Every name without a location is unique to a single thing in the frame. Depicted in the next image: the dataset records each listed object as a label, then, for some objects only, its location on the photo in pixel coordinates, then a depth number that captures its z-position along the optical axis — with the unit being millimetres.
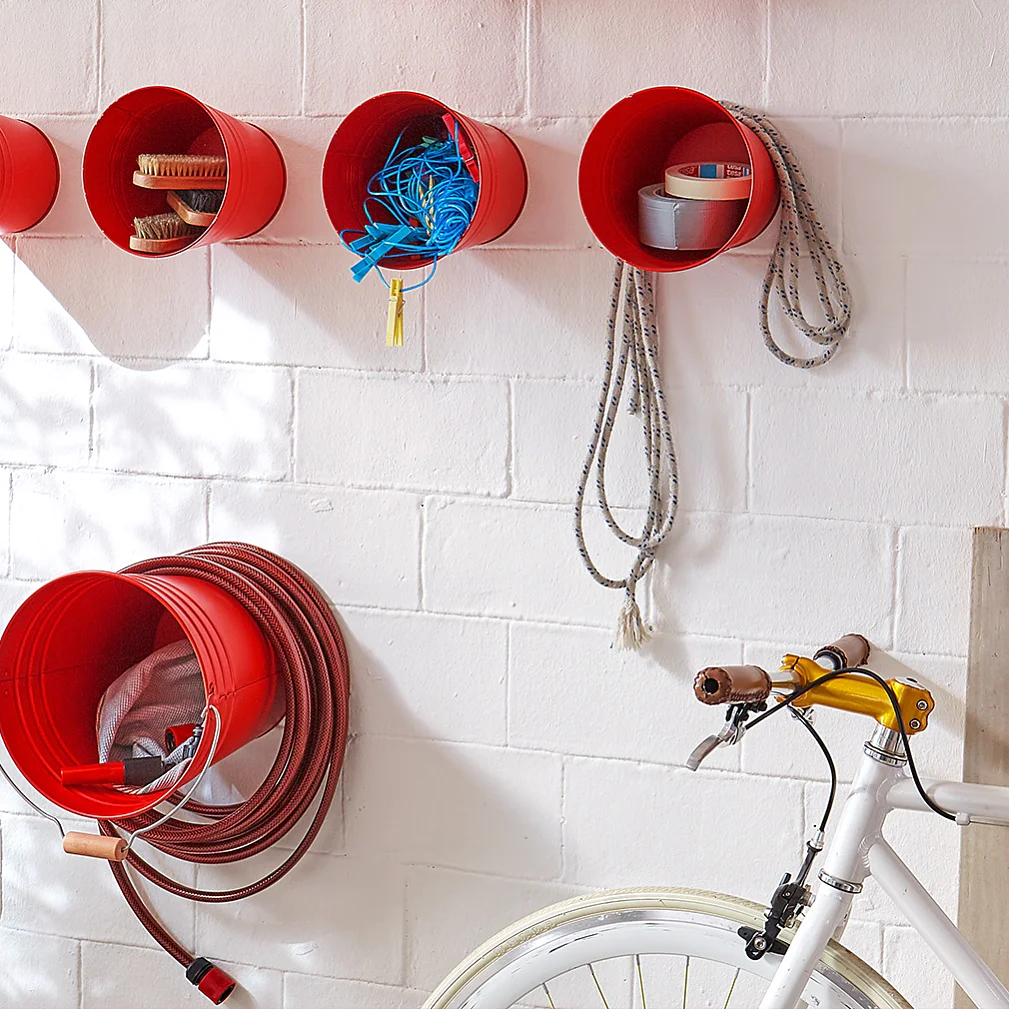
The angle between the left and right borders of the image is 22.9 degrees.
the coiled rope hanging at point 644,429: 2793
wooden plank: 2727
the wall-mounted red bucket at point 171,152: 2806
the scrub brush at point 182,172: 2818
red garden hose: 2911
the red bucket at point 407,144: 2728
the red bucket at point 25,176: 2912
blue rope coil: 2758
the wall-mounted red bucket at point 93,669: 2815
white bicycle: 2502
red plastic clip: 2730
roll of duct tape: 2674
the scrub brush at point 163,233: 2830
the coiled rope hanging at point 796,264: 2717
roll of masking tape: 2657
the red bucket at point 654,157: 2671
